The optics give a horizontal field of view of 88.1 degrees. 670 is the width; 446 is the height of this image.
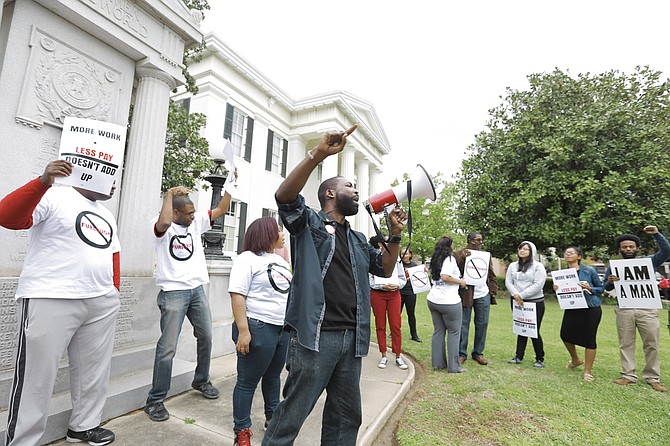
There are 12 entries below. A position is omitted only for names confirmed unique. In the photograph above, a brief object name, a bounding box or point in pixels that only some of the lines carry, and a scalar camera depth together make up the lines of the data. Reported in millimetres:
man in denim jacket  1995
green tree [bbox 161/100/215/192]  9031
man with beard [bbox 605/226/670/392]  4914
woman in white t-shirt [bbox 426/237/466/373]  5229
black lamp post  6156
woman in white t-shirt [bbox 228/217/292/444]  2721
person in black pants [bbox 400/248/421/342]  7552
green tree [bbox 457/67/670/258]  15258
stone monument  3229
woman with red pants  5410
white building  15188
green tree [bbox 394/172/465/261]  29203
